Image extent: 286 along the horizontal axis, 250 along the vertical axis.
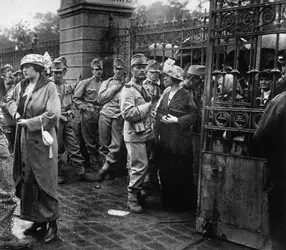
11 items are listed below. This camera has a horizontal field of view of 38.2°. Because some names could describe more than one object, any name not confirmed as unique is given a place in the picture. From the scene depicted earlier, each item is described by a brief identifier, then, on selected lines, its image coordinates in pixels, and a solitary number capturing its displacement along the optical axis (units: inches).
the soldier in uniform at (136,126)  240.7
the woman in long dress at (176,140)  237.6
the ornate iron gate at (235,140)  184.7
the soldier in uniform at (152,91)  272.2
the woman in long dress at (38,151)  194.1
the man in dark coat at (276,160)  141.7
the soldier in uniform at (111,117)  324.2
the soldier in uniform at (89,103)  344.8
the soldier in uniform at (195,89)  264.8
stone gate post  407.5
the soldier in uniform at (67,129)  310.2
